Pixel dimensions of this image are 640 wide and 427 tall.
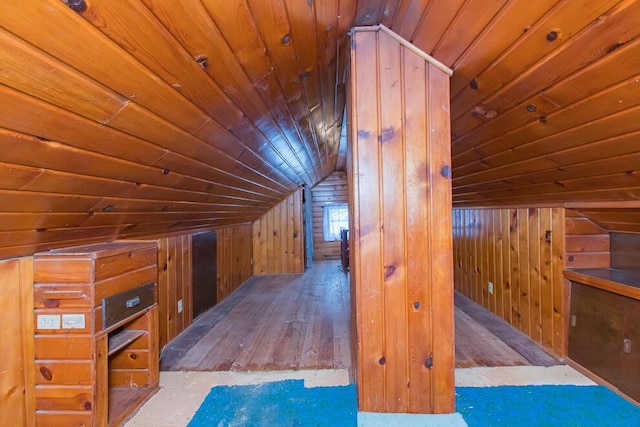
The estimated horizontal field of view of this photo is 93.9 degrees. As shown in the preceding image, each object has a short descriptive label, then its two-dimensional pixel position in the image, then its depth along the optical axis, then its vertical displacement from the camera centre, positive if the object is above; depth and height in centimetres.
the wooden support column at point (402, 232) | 140 -7
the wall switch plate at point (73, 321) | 134 -45
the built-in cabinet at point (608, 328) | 166 -69
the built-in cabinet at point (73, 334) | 134 -51
